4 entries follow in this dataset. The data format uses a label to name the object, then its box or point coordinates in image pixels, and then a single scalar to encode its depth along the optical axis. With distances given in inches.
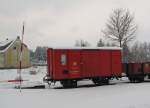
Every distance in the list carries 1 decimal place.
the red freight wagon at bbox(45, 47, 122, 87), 487.3
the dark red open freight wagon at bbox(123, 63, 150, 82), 576.4
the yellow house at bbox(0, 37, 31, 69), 1503.1
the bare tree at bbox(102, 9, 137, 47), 953.7
